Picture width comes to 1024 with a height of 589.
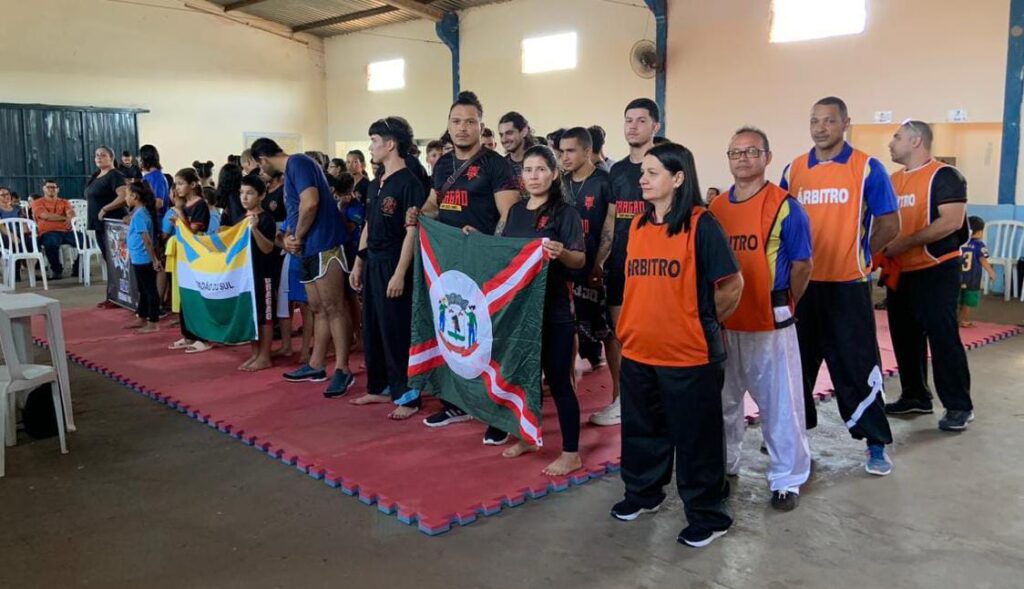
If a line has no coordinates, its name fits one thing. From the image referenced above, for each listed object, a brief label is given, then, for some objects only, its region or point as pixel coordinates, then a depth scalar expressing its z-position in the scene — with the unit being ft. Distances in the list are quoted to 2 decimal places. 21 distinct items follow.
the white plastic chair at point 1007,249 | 28.35
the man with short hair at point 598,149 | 15.25
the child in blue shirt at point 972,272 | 21.26
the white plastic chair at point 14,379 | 12.39
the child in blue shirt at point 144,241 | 22.20
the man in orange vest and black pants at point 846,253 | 11.19
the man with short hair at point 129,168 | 35.24
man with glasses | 9.95
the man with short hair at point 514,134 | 16.37
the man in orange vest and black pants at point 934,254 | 13.17
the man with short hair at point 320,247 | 15.80
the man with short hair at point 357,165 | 23.16
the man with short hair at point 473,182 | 12.79
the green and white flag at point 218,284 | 18.31
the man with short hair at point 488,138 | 18.85
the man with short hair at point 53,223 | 35.63
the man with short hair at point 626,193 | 12.90
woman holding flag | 11.27
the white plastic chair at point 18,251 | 31.37
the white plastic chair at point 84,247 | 34.86
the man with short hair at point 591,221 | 13.64
